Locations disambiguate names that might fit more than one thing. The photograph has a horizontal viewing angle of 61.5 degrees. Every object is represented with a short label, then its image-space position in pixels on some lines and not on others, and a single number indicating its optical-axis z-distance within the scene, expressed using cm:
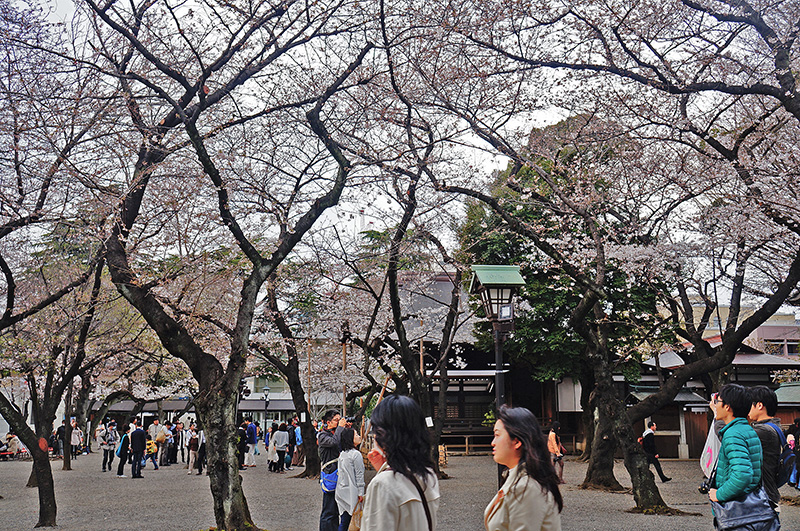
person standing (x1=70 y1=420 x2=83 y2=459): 3098
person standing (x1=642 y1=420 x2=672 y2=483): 1605
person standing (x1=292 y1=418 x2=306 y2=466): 2356
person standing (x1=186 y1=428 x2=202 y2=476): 2181
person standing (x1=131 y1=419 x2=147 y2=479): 1939
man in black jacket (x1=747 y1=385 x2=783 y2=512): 488
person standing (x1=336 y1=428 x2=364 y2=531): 645
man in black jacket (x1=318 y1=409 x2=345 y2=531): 704
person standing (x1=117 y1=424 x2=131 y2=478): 1994
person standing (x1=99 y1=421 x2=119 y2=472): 2206
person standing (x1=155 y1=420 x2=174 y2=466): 2565
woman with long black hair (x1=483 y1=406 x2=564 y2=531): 286
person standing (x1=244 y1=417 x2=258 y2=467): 2462
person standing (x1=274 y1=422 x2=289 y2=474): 2139
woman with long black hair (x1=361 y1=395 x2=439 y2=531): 288
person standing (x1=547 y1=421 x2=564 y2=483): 1341
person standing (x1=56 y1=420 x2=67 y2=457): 2878
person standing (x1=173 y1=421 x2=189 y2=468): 2790
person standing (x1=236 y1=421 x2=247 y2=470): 2013
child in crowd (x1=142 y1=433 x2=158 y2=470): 2363
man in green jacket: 399
